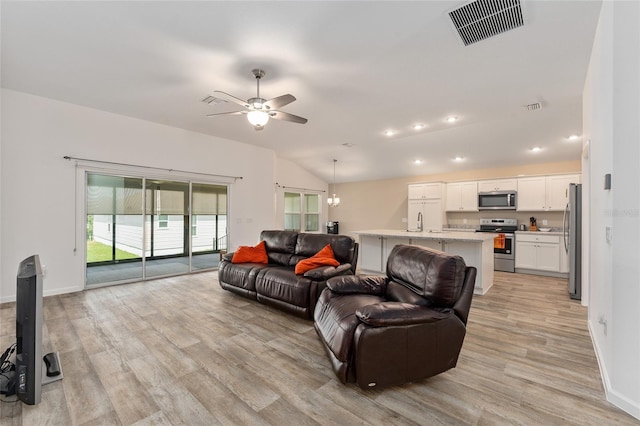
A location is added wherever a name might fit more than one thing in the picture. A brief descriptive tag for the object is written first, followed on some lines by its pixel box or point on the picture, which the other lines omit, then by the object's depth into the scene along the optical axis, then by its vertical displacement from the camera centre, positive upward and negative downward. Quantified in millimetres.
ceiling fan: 3090 +1199
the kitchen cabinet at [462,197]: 7062 +441
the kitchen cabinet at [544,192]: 5957 +480
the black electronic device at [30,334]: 1819 -771
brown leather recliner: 1954 -810
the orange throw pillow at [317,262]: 3633 -612
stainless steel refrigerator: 4270 -398
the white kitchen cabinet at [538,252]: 5746 -764
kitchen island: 4504 -564
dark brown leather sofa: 3395 -767
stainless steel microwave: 6473 +328
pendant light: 8035 +377
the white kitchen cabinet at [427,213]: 7417 +32
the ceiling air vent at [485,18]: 2312 +1663
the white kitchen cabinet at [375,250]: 5625 -720
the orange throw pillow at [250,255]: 4461 -643
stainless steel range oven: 6268 -642
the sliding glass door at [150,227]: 4910 -260
